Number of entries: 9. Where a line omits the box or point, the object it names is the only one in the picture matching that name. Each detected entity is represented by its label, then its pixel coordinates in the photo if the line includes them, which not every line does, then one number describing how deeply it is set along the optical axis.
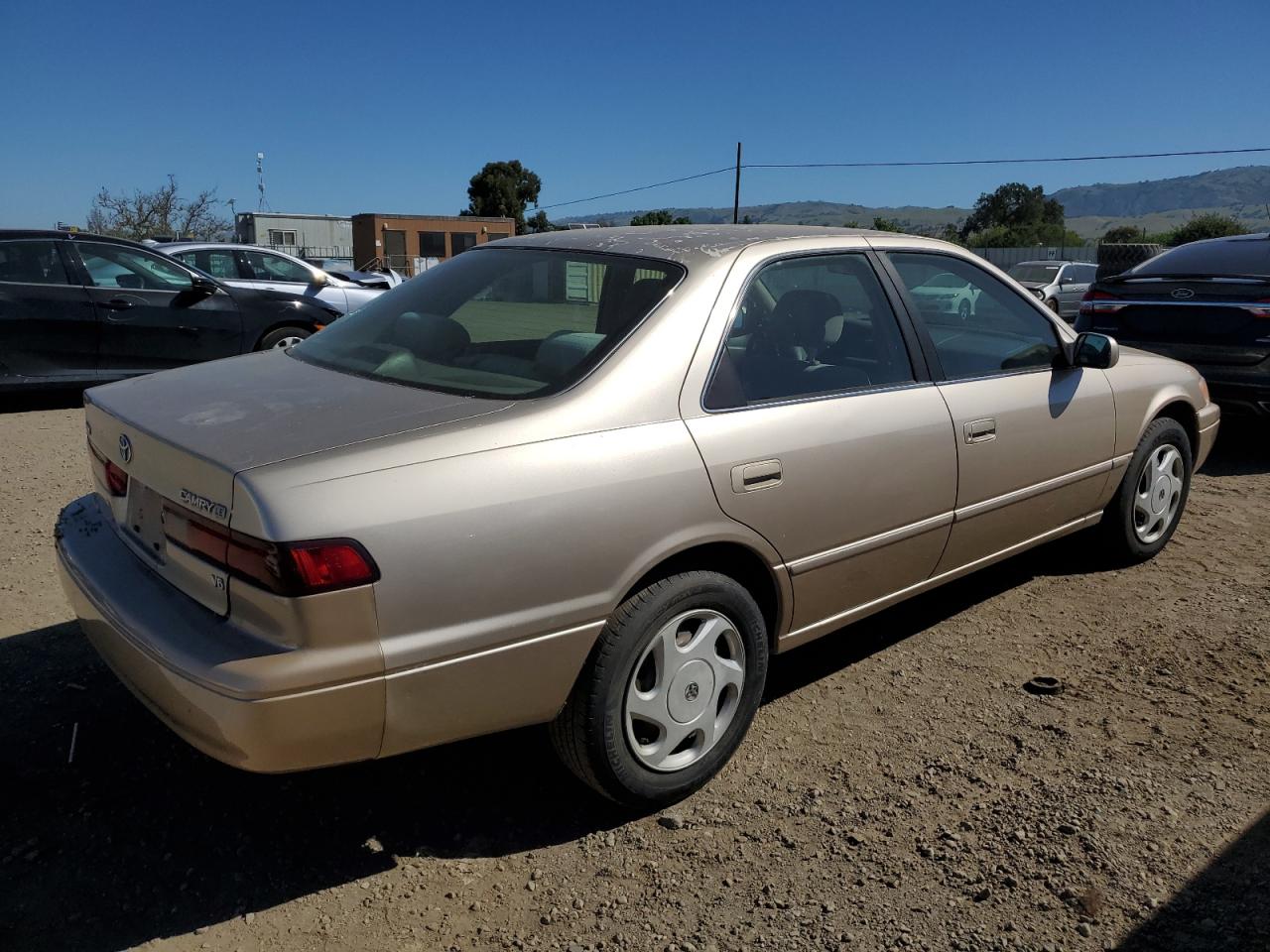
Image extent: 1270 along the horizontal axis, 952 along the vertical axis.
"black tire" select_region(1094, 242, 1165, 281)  18.28
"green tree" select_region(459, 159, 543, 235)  81.19
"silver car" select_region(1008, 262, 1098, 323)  19.25
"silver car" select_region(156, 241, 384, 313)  11.73
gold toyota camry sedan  2.18
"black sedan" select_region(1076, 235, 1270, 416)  6.58
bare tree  38.00
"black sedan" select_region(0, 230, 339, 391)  8.02
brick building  60.94
